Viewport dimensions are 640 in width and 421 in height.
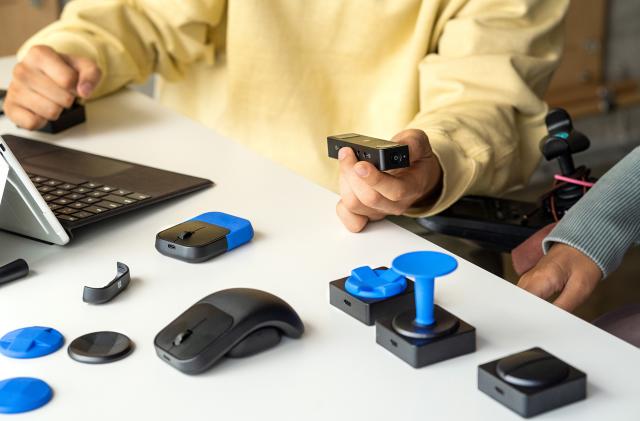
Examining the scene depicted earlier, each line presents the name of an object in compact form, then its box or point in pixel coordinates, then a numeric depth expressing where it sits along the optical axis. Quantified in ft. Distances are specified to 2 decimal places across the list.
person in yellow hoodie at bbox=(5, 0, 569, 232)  6.13
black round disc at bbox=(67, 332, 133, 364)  4.38
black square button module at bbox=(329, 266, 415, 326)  4.51
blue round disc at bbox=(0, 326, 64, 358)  4.42
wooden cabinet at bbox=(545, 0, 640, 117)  16.83
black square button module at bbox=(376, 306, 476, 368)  4.28
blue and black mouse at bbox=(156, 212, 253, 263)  4.98
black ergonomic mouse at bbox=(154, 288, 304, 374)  4.29
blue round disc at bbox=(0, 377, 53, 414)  4.15
